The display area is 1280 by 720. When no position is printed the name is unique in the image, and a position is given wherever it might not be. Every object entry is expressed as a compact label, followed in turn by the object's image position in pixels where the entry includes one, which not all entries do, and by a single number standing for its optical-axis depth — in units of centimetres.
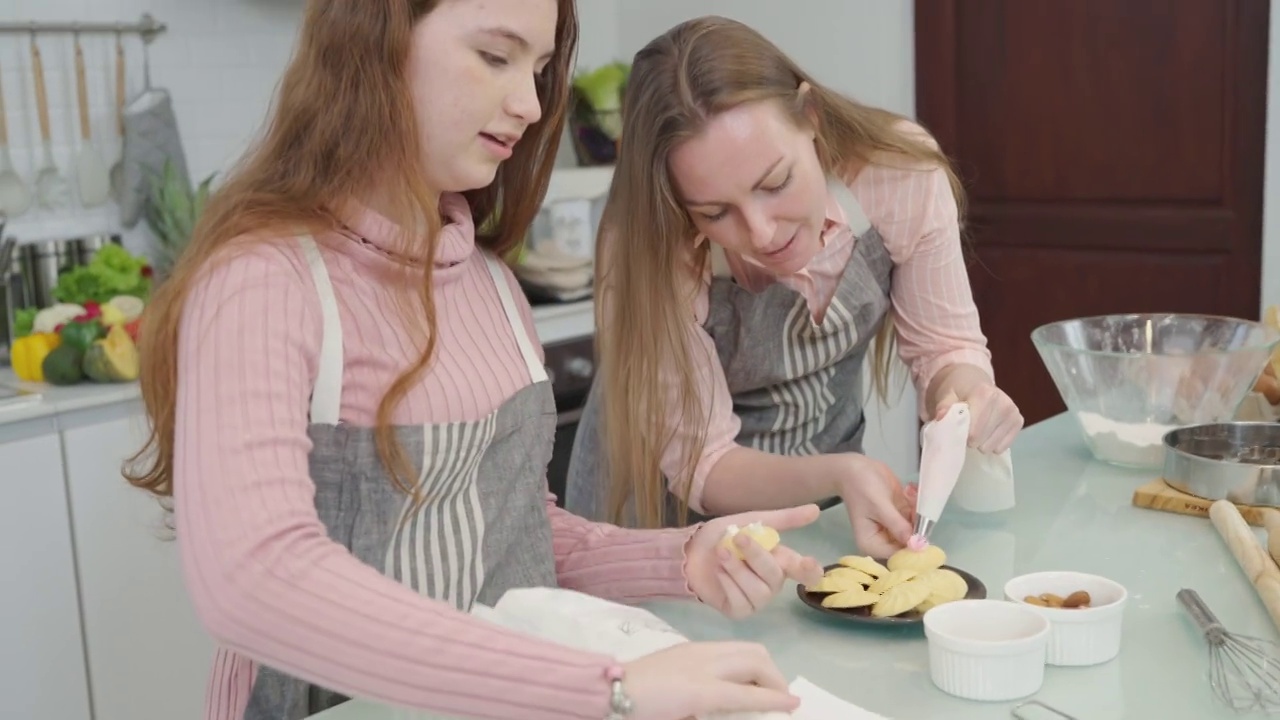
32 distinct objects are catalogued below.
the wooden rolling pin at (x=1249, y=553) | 120
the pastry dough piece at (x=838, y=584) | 122
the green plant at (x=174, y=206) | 291
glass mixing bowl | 166
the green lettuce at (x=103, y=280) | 272
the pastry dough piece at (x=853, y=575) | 123
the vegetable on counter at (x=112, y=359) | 245
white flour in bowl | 167
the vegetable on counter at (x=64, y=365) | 245
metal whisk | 102
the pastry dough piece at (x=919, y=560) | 126
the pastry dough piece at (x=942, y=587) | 119
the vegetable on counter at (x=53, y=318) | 257
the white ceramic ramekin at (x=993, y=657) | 103
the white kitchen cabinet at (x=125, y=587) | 241
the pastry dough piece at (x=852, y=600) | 120
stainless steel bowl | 146
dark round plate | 117
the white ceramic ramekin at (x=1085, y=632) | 109
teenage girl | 88
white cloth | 101
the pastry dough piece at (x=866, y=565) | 125
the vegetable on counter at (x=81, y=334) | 246
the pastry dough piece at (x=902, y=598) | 117
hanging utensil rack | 280
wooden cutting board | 149
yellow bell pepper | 250
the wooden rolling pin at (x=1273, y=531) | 129
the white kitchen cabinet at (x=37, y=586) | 230
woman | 156
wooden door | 340
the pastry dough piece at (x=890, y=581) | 120
